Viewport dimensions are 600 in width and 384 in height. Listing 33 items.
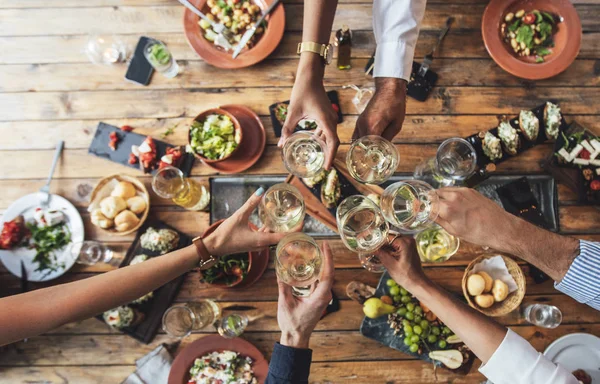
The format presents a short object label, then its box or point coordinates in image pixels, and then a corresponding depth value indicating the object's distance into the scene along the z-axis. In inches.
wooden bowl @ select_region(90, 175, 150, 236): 86.7
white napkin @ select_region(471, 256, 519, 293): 79.9
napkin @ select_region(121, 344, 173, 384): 84.5
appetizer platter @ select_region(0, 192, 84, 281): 87.5
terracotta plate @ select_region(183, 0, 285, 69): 91.4
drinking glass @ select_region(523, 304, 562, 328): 82.3
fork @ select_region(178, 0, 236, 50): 88.3
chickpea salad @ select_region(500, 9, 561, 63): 88.9
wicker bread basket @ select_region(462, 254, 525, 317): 79.0
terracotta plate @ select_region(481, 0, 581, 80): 88.4
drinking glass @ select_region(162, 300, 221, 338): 80.0
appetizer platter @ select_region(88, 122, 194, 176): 90.2
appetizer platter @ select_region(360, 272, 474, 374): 81.4
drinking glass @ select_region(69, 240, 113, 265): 87.9
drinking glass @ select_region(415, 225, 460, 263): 81.2
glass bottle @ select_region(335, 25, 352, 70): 87.0
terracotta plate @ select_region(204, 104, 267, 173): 89.2
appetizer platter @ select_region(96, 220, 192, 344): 84.0
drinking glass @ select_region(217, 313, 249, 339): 81.4
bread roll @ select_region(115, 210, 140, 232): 85.5
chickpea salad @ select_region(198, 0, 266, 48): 92.3
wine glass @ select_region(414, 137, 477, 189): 82.8
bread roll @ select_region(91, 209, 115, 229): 85.4
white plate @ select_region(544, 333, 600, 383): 80.8
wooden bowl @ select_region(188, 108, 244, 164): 86.3
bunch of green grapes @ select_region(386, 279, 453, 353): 81.4
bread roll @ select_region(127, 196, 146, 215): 87.4
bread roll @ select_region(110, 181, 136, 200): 87.7
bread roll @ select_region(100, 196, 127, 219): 85.7
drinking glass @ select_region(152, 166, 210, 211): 84.7
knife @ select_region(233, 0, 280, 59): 89.5
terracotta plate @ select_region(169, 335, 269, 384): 81.2
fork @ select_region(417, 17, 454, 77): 90.8
